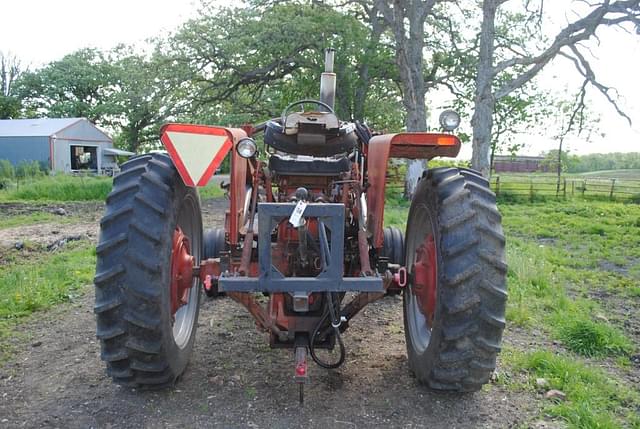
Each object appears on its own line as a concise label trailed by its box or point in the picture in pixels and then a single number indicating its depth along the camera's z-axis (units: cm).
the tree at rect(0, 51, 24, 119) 4462
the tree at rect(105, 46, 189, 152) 1884
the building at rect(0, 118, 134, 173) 3338
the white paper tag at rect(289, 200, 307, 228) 314
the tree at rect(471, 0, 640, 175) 1464
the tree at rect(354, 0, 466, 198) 1717
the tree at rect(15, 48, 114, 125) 4356
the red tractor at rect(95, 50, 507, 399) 323
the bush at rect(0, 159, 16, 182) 2306
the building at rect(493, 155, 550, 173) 3259
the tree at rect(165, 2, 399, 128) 1895
